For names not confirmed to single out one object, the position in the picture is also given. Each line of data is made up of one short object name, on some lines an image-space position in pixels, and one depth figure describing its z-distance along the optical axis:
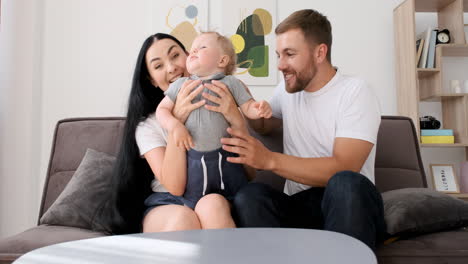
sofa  1.90
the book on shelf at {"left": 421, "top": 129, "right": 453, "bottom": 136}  3.26
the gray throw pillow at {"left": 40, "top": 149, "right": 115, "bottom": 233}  1.70
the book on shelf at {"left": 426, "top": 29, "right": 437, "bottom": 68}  3.33
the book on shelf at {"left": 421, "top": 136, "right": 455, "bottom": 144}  3.24
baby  1.41
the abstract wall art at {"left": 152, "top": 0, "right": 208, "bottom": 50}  3.53
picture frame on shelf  3.24
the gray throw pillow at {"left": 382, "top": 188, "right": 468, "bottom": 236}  1.42
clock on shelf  3.35
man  1.28
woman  1.33
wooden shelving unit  3.26
